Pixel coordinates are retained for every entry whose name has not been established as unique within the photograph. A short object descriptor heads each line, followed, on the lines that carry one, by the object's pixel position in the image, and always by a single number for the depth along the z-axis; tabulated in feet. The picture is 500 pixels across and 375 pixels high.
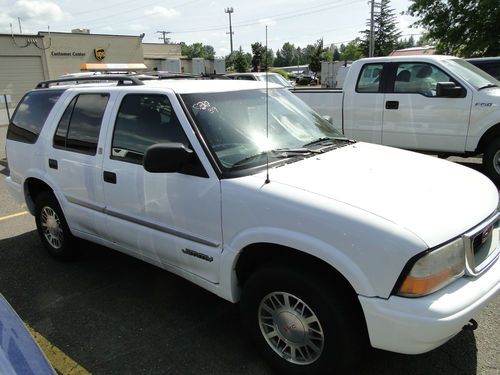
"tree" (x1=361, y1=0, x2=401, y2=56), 240.73
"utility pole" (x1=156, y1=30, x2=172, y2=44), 316.19
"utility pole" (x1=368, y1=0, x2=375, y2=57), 127.75
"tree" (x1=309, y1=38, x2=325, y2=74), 221.87
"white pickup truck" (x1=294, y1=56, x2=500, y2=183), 22.06
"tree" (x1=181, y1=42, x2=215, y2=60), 423.23
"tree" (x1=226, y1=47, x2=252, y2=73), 125.80
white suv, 7.37
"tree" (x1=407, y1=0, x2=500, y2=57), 54.34
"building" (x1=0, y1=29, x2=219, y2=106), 96.63
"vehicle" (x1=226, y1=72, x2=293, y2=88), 41.76
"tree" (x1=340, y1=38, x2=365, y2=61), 292.49
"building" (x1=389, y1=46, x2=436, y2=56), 69.99
